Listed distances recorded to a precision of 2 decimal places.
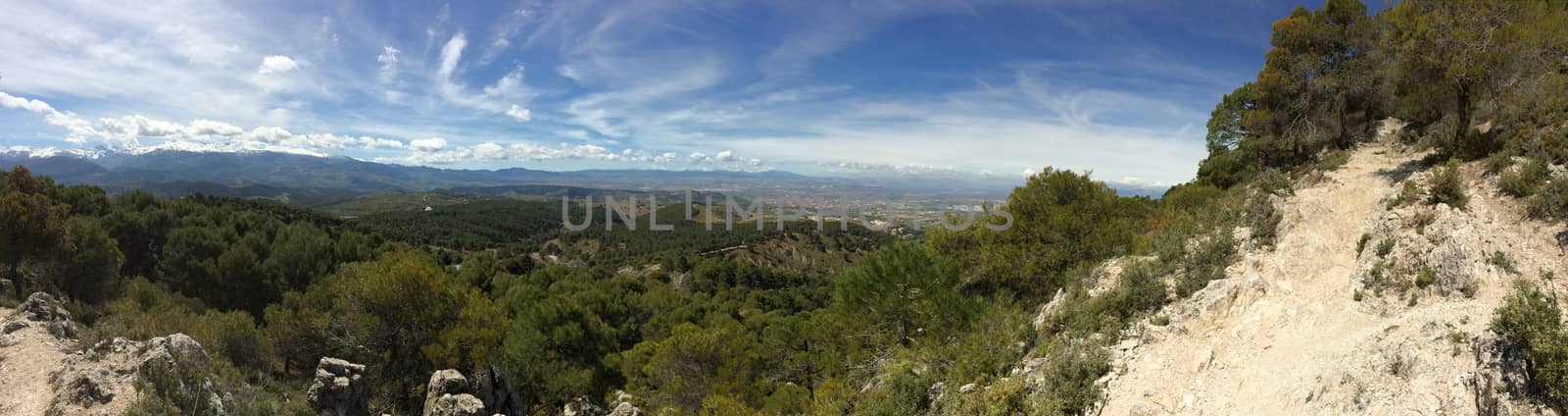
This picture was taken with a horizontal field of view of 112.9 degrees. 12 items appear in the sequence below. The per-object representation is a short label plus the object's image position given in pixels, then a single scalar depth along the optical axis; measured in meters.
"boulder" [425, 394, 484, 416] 15.48
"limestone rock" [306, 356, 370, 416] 14.65
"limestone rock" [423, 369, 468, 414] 16.25
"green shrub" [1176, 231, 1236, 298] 9.76
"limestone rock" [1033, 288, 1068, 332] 10.99
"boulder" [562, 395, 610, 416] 20.97
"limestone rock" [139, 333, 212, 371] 11.57
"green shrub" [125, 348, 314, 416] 10.59
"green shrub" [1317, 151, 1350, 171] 14.01
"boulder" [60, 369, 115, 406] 10.28
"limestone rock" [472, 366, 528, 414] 18.23
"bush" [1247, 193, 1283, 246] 10.94
